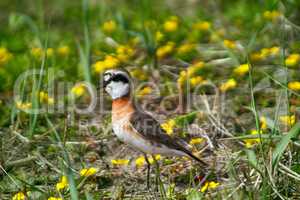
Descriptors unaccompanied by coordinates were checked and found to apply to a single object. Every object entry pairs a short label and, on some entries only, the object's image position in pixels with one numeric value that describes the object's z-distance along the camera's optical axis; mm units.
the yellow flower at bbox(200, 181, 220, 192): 9405
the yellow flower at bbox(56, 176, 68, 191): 9477
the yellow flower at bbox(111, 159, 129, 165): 10594
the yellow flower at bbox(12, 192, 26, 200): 9281
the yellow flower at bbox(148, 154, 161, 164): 10880
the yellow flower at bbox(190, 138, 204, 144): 10898
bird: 10273
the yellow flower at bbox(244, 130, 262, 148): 10720
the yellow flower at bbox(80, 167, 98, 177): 9814
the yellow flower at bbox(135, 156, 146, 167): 10898
